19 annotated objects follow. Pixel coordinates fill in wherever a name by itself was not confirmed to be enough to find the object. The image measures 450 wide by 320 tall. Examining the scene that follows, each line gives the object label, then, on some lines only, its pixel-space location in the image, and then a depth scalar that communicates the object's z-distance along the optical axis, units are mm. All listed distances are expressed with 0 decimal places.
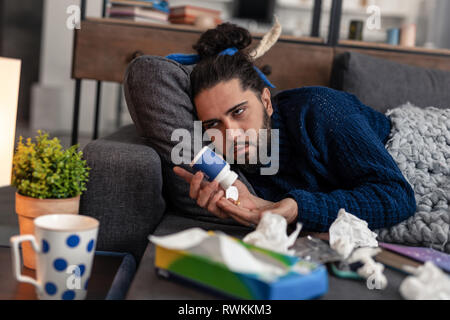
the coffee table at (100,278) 718
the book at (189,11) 1985
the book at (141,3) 1953
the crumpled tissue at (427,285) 639
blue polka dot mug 650
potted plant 801
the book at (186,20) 1997
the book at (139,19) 1937
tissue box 580
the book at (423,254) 846
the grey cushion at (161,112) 1110
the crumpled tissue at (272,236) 732
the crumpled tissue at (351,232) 829
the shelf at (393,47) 1825
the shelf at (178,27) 1828
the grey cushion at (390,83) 1530
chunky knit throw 1038
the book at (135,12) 1938
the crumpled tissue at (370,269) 719
